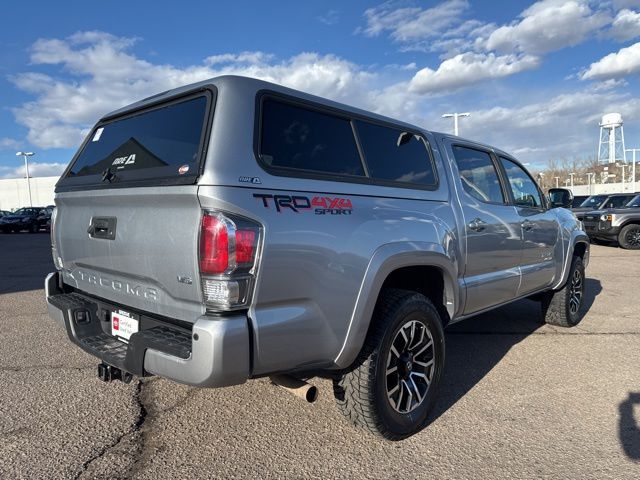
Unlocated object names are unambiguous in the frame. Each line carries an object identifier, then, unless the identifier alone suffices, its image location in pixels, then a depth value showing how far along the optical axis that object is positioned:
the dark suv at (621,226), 14.43
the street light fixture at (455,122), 30.31
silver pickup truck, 2.22
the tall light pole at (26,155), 51.50
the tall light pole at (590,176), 63.72
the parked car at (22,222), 30.41
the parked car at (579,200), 20.60
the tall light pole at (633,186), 49.69
